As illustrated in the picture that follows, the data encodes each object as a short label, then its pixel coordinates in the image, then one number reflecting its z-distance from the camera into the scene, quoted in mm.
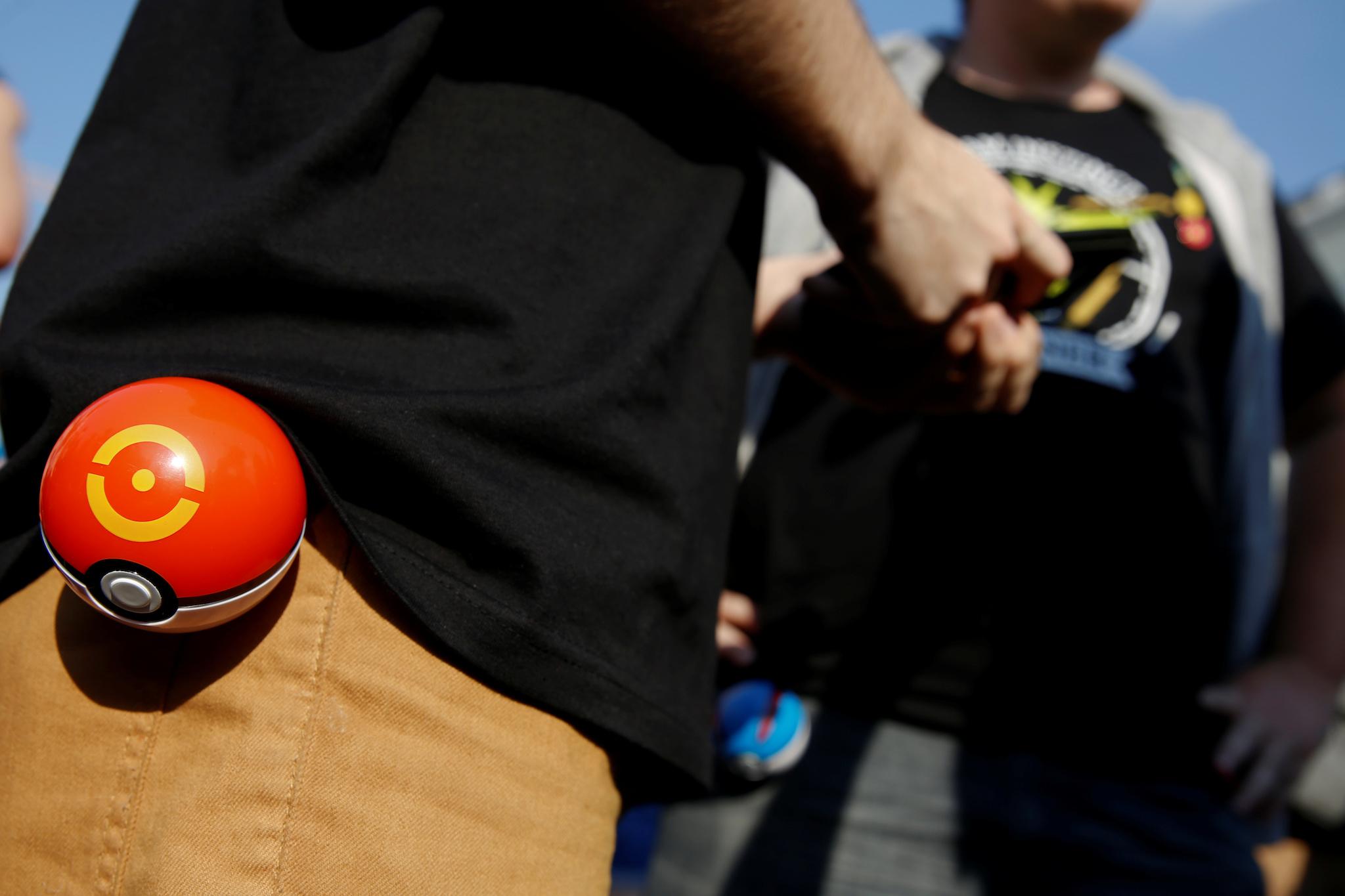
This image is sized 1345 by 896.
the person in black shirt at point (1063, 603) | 1562
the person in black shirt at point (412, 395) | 589
